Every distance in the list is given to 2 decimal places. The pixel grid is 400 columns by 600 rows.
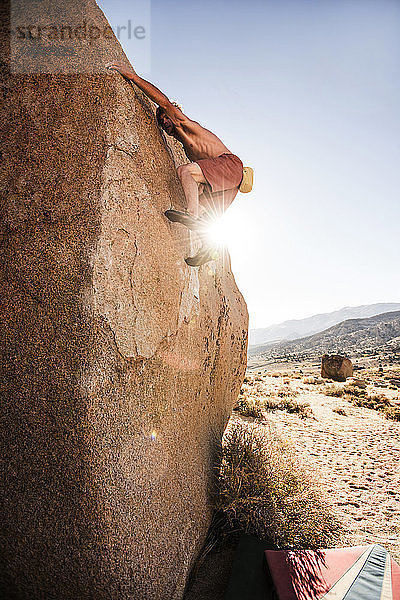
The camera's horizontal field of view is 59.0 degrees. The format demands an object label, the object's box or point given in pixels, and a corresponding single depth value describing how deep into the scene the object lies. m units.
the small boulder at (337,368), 24.47
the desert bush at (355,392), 17.70
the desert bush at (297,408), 12.16
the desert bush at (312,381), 22.27
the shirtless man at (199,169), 2.81
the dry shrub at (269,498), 3.80
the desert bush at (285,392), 16.01
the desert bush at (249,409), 10.82
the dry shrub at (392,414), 12.13
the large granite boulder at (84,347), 2.07
